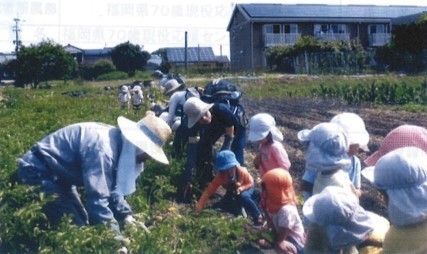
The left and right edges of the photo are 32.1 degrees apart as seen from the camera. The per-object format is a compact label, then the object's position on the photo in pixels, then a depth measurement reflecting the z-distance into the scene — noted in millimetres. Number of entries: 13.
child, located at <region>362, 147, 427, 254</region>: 2932
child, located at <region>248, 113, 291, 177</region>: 4957
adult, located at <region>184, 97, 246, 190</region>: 5531
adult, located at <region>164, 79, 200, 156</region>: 6507
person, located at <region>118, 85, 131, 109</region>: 17178
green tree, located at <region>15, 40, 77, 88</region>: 19156
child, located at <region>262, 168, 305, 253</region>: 4107
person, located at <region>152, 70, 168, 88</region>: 8467
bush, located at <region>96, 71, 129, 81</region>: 19891
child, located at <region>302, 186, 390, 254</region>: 3133
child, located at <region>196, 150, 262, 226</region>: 4977
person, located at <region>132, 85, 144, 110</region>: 15423
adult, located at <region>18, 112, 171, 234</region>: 3682
